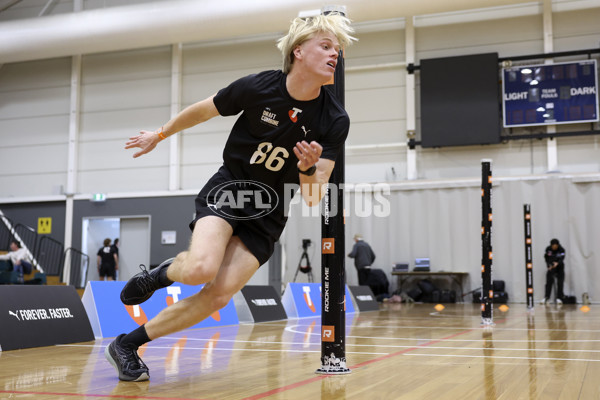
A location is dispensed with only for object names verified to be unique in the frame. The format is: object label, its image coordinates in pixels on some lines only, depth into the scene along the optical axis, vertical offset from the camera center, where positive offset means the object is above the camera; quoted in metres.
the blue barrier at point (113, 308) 5.95 -0.60
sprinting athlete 3.20 +0.39
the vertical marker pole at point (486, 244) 7.81 +0.03
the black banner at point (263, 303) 8.52 -0.78
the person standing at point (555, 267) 15.15 -0.47
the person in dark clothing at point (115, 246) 18.44 +0.01
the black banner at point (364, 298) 11.75 -0.97
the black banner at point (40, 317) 4.95 -0.58
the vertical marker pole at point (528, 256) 11.55 -0.16
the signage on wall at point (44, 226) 19.81 +0.62
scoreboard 15.69 +3.78
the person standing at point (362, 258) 16.03 -0.28
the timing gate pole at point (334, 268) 3.69 -0.13
